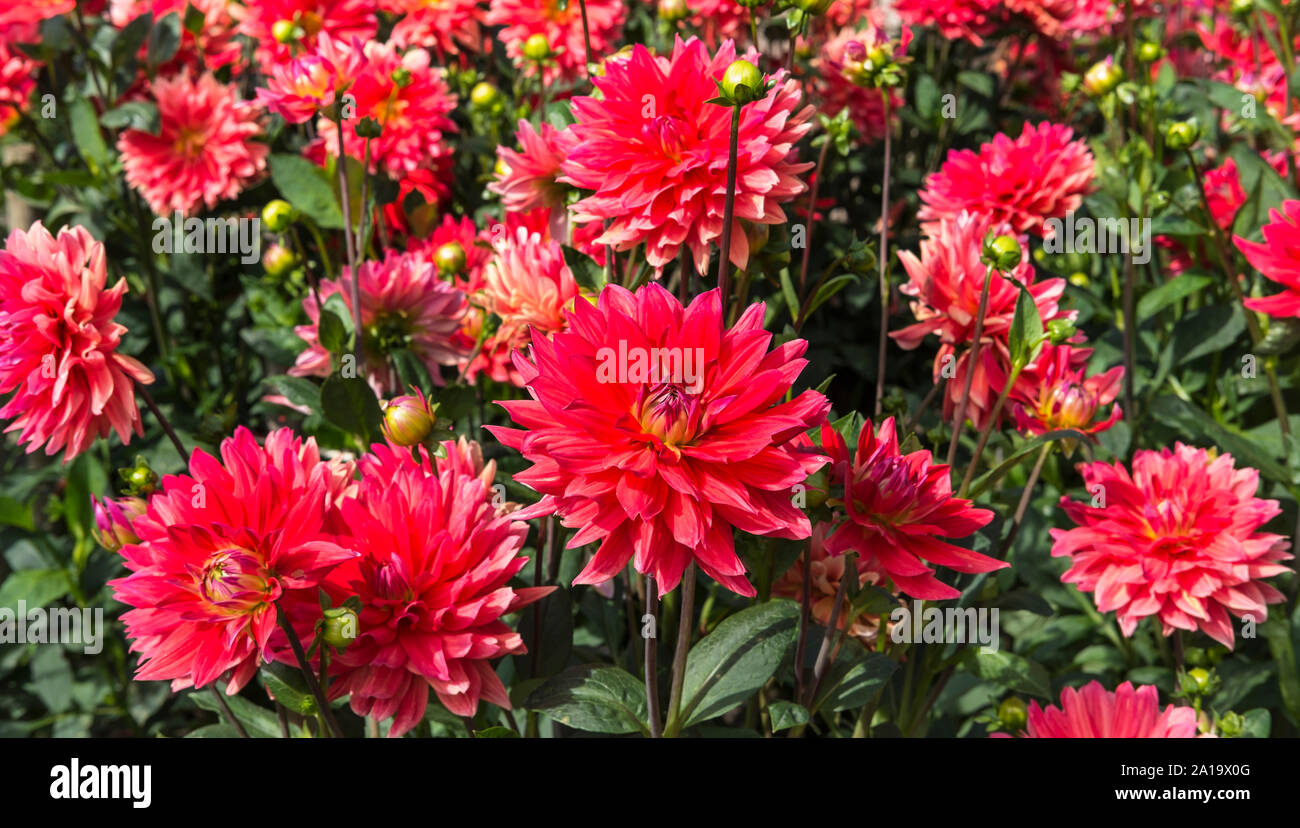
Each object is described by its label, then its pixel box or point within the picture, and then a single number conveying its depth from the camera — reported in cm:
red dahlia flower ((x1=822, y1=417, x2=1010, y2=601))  111
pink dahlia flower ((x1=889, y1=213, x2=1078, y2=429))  143
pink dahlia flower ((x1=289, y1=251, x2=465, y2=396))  164
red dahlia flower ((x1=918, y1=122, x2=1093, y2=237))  189
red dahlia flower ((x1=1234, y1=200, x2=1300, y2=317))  157
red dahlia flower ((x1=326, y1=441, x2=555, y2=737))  109
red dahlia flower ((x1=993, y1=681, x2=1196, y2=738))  129
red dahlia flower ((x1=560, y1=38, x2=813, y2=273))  115
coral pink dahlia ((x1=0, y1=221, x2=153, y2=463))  123
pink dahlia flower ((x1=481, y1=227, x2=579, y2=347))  149
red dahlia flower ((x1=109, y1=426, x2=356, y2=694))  103
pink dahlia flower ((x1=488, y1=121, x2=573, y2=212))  146
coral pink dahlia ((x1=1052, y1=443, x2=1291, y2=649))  151
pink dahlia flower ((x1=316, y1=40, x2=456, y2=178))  201
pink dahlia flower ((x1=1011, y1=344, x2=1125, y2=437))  142
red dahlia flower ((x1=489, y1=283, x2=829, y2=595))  95
